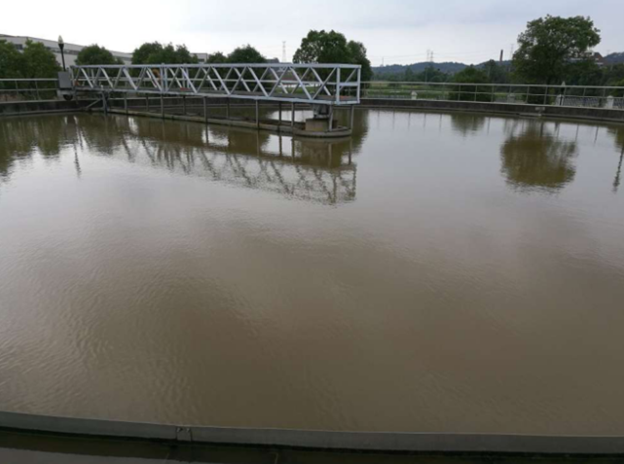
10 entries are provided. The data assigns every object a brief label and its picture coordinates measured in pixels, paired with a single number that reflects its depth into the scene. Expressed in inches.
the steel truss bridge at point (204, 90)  494.9
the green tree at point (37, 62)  1079.2
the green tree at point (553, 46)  965.8
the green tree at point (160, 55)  1547.7
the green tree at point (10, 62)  1019.8
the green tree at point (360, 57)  1569.4
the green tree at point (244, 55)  1460.4
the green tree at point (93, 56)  1440.8
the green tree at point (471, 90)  914.7
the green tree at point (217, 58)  1469.2
